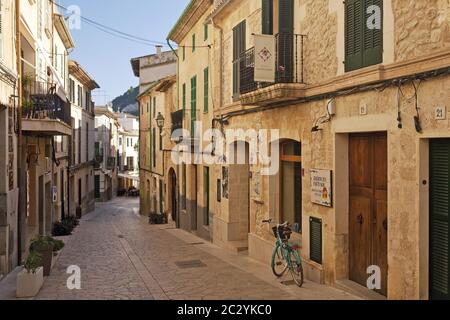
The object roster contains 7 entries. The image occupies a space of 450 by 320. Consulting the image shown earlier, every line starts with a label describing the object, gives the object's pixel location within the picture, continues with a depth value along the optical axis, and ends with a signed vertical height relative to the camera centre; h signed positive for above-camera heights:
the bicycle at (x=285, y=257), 8.77 -2.04
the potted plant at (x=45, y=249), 9.83 -2.01
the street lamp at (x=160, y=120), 21.81 +1.64
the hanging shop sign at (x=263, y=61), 9.72 +1.97
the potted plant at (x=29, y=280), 8.09 -2.19
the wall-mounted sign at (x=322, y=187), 8.54 -0.62
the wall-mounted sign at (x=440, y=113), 5.92 +0.53
